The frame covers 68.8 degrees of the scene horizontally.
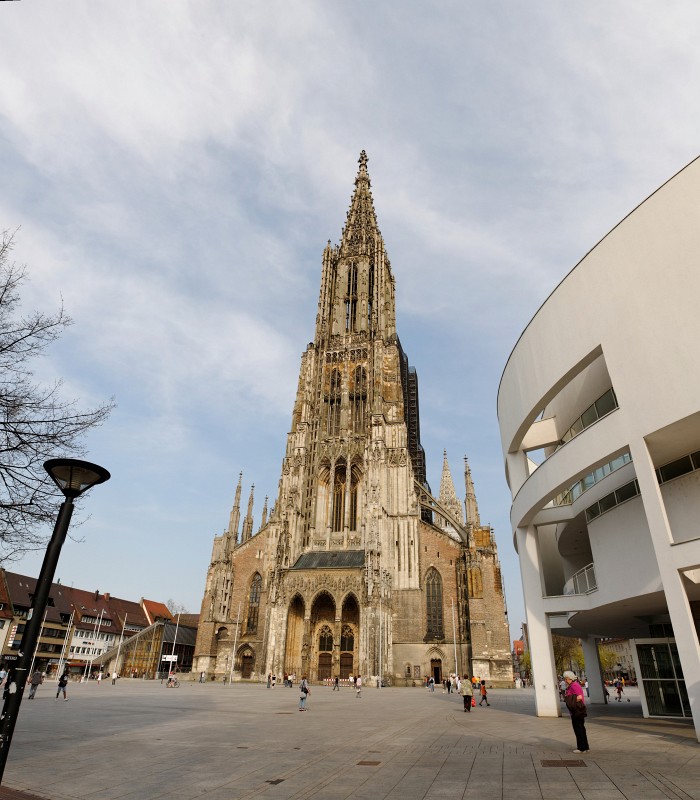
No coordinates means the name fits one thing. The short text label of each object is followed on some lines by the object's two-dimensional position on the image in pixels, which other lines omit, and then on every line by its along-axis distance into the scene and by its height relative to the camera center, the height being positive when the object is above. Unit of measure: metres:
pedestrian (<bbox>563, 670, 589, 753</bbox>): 9.23 -0.73
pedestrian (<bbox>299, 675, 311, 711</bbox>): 18.42 -1.13
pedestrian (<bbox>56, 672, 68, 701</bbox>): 20.48 -1.11
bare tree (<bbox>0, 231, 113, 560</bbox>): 8.63 +3.12
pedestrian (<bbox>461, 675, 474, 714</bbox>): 18.42 -1.03
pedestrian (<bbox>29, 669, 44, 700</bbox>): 22.08 -1.26
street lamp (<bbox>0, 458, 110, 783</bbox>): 5.18 +0.88
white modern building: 12.09 +5.57
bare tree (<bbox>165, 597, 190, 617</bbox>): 87.88 +7.34
